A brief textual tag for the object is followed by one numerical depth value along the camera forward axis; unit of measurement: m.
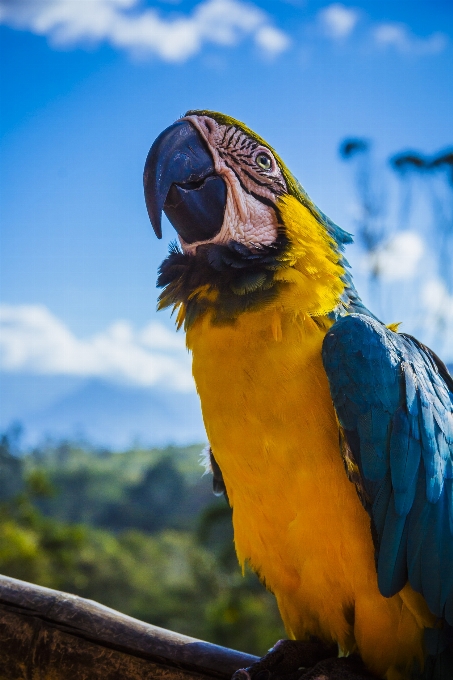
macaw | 0.78
